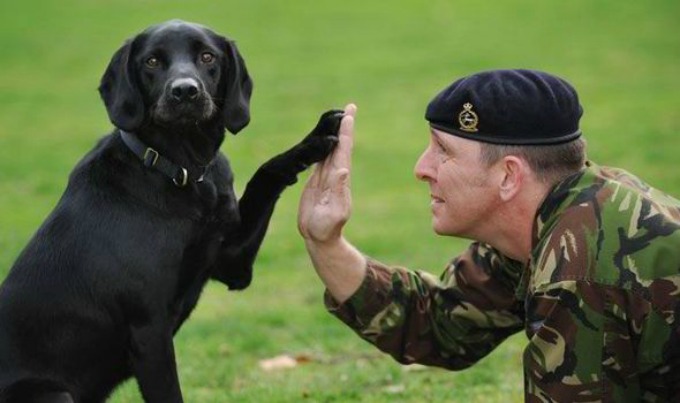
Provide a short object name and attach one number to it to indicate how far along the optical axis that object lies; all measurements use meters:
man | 7.77
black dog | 9.02
